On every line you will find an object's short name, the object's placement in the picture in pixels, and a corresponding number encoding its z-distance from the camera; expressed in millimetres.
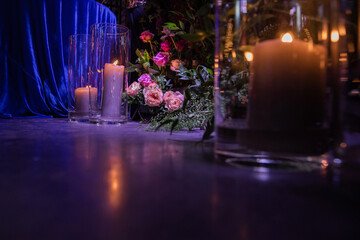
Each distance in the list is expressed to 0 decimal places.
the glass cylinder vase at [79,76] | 1088
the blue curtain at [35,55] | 1803
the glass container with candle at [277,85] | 263
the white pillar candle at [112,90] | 896
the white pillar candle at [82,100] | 1087
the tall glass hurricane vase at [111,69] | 897
